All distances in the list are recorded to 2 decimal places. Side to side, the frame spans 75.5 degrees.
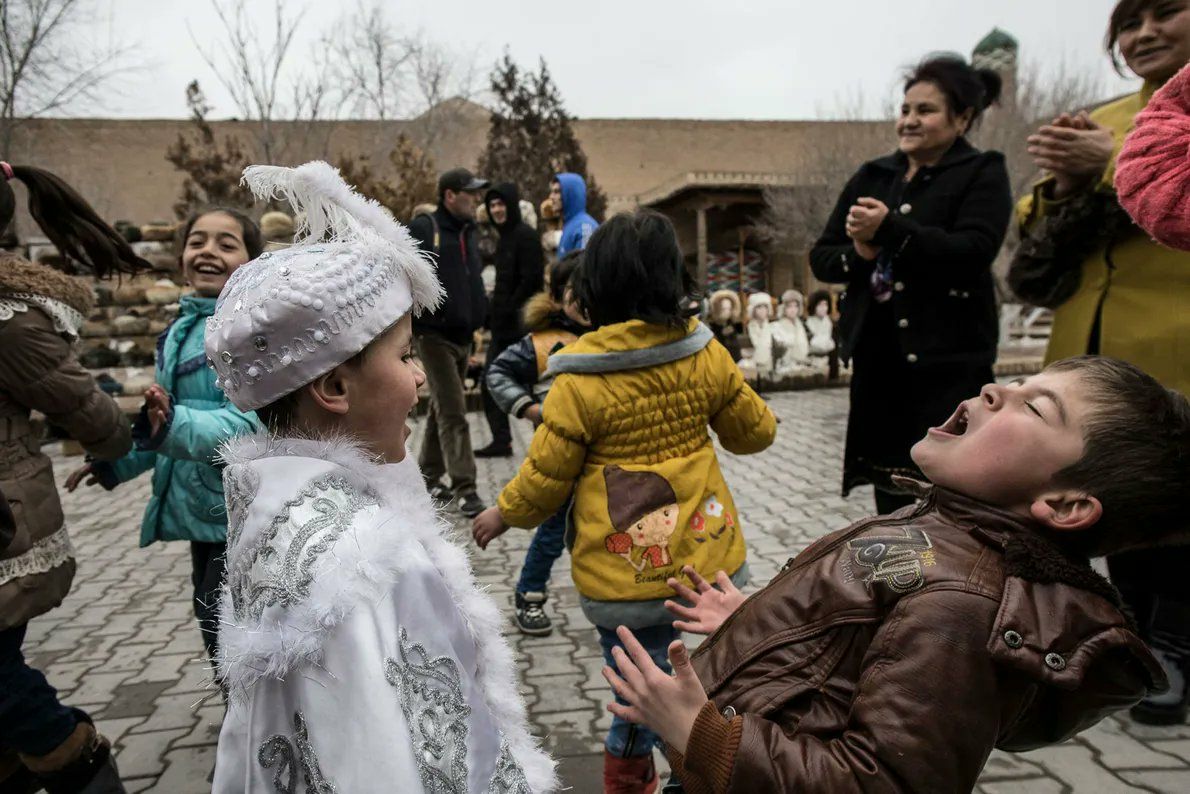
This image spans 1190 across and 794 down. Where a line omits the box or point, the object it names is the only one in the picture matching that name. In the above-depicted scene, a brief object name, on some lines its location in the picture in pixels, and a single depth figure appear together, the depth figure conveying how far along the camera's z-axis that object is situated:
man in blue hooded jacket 5.42
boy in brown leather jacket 1.10
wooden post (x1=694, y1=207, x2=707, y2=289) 22.94
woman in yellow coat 2.49
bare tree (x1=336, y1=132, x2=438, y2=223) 15.13
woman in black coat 2.89
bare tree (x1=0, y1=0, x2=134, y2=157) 14.23
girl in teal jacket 2.51
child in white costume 1.01
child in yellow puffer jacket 2.15
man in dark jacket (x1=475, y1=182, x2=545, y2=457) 6.36
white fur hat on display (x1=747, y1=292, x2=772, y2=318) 12.27
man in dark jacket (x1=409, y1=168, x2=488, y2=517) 5.39
